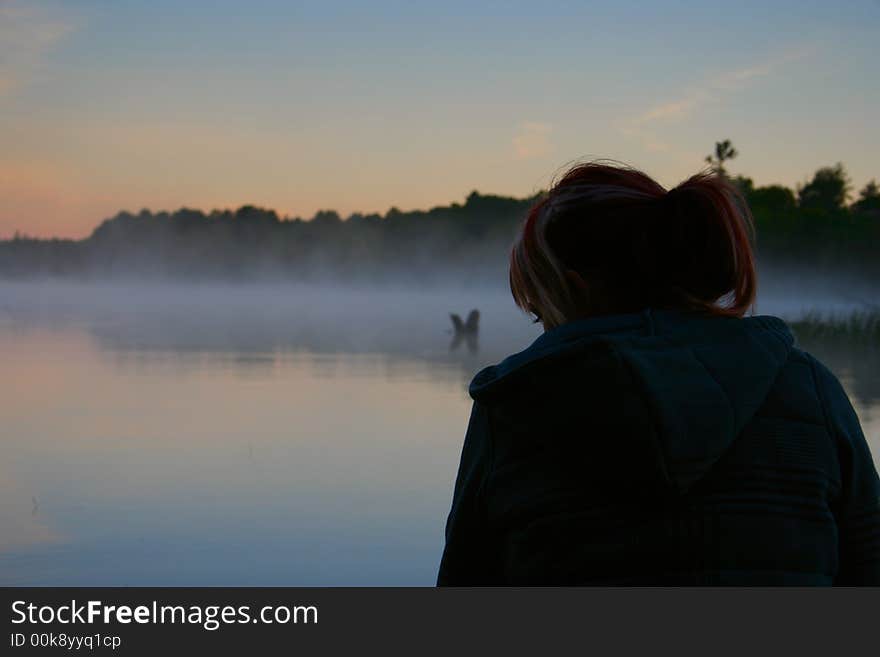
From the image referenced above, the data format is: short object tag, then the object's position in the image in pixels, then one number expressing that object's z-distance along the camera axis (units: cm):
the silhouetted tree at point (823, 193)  4000
